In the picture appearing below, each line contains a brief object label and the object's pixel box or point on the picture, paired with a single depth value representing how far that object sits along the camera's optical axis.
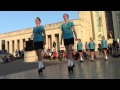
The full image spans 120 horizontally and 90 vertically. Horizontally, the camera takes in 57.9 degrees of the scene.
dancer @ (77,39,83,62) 8.54
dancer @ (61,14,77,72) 3.70
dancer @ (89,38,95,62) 8.25
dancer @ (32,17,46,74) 3.84
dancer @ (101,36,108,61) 8.04
